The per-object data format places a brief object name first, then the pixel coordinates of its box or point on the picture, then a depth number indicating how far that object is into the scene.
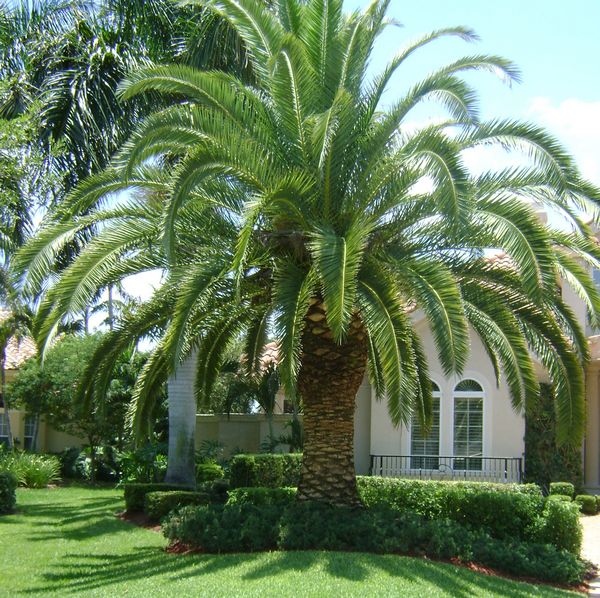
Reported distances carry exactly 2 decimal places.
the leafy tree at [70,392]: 25.42
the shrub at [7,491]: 17.00
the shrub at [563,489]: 17.94
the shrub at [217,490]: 16.16
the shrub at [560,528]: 12.51
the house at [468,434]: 19.55
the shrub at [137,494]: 16.61
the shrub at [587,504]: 17.81
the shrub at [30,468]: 22.72
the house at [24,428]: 30.67
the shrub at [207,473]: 21.19
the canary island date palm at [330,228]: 10.86
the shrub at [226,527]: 11.64
